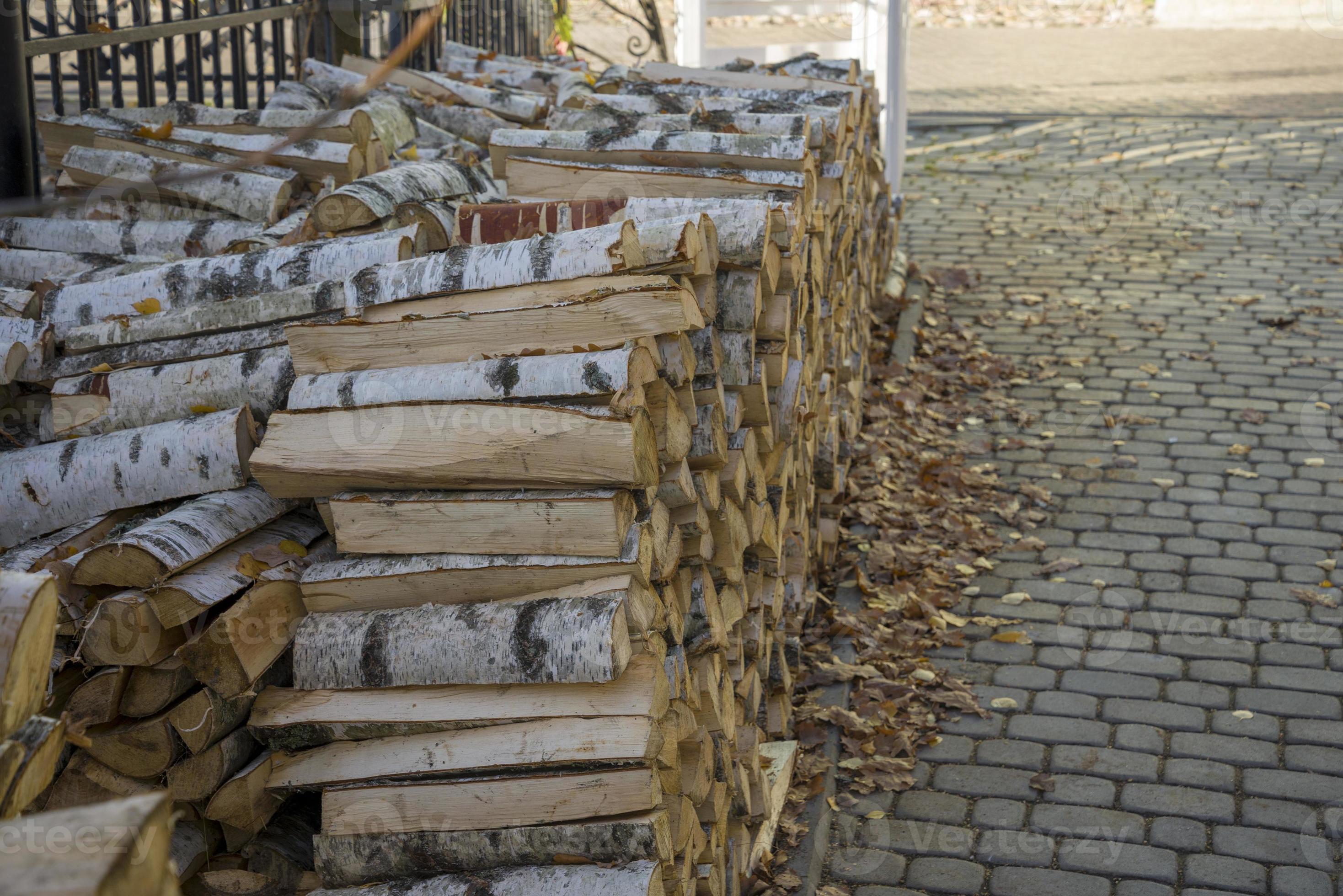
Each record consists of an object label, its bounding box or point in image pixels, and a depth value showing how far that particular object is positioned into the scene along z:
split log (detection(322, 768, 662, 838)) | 2.36
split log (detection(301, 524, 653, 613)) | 2.47
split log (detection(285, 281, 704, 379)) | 2.64
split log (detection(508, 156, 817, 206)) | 3.76
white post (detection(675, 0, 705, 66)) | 9.10
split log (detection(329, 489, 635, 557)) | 2.44
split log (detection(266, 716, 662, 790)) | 2.34
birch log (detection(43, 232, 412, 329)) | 3.25
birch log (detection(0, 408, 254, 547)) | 2.71
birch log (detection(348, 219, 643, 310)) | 2.78
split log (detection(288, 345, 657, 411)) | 2.49
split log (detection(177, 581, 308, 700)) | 2.35
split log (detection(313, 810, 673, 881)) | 2.37
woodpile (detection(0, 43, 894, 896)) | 2.38
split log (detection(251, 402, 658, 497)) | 2.42
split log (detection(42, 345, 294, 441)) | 2.91
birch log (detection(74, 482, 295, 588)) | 2.38
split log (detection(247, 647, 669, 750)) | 2.38
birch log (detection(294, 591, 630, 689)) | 2.33
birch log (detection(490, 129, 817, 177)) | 3.98
